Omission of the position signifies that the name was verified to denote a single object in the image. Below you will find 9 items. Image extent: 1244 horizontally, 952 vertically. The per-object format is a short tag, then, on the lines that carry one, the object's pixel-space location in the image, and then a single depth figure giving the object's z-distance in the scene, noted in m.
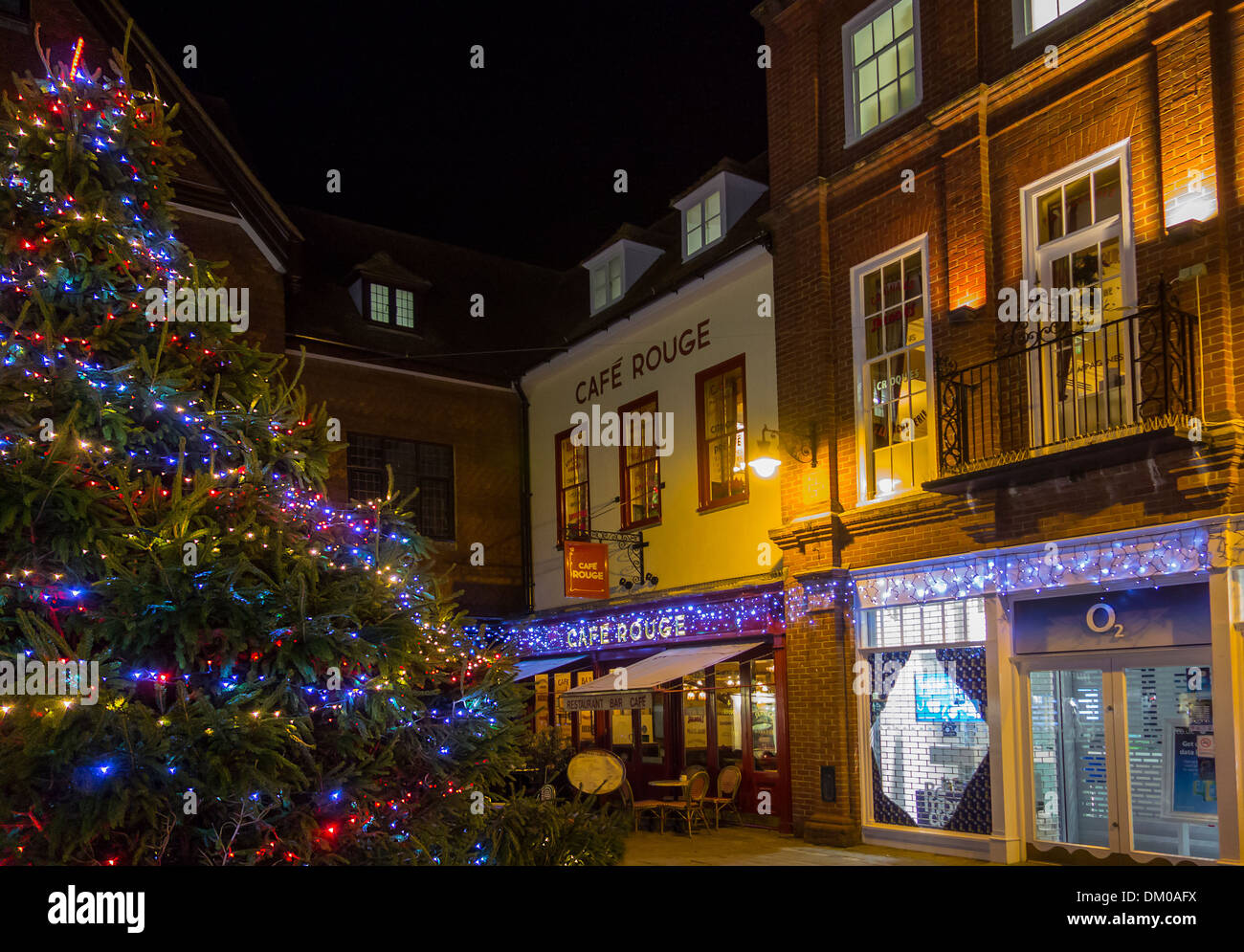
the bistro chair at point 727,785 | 13.80
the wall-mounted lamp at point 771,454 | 12.98
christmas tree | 4.95
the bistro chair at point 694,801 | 13.48
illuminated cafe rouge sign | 13.84
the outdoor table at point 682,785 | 13.56
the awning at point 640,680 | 12.95
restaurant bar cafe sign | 12.77
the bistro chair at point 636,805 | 13.25
